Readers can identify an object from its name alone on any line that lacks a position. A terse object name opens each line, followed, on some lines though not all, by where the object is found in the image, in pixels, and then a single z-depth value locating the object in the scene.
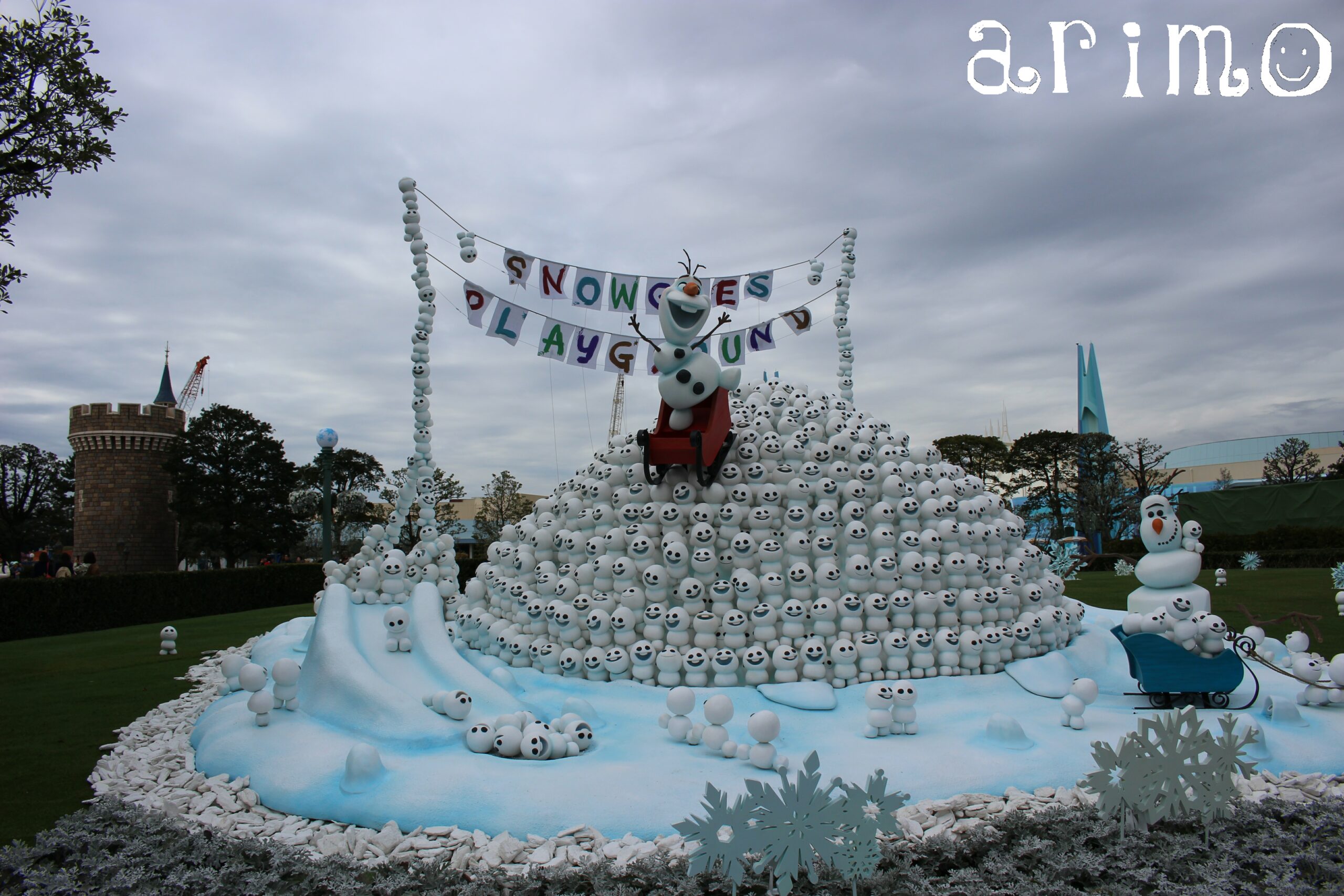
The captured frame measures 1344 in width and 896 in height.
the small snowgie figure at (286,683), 6.36
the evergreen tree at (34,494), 43.62
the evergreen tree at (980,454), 41.53
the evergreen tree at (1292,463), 40.59
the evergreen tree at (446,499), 36.28
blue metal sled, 6.48
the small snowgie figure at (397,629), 7.34
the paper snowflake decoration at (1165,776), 4.12
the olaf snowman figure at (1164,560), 6.84
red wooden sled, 7.90
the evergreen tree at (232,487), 31.41
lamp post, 12.11
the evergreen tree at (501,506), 39.09
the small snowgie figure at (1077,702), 5.99
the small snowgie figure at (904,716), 5.95
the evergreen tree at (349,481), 39.78
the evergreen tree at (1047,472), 37.91
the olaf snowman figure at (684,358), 7.89
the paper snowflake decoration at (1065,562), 14.48
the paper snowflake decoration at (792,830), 3.41
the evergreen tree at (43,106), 7.04
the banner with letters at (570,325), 9.21
